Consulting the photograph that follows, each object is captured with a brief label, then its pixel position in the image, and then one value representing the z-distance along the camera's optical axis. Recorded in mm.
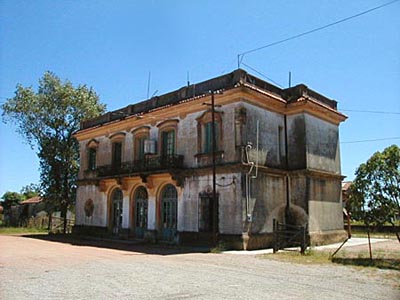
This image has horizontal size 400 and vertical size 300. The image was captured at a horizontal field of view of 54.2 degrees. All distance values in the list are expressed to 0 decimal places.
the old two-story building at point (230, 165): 18531
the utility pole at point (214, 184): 18031
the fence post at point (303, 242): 16156
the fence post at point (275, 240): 16531
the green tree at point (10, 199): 57316
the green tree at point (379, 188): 13023
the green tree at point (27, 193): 71519
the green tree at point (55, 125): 33125
